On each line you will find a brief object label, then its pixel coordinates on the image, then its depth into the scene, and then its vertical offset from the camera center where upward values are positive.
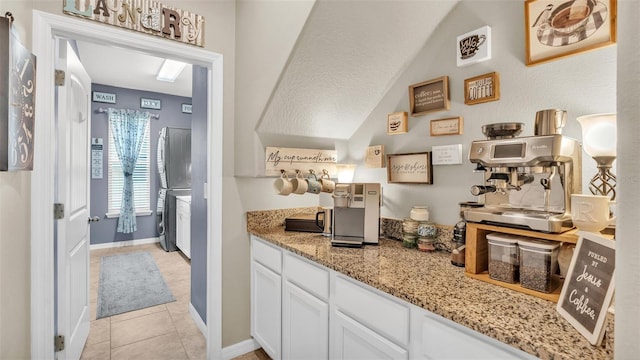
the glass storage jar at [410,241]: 1.62 -0.33
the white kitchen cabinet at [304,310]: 1.48 -0.68
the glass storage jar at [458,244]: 1.33 -0.29
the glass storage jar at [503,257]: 1.08 -0.28
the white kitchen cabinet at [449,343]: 0.83 -0.48
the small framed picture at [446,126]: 1.54 +0.27
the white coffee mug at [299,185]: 1.86 -0.04
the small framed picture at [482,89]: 1.40 +0.42
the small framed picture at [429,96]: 1.58 +0.44
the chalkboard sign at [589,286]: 0.72 -0.27
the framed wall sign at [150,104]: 5.00 +1.21
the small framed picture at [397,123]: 1.78 +0.32
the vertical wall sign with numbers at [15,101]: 1.02 +0.28
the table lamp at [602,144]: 0.98 +0.11
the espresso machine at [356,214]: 1.70 -0.20
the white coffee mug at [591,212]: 0.91 -0.10
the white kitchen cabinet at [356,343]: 1.14 -0.66
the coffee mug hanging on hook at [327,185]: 1.97 -0.04
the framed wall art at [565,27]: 1.07 +0.57
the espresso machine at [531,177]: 1.00 +0.01
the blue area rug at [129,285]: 2.88 -1.16
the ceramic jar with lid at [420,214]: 1.61 -0.18
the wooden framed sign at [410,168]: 1.69 +0.06
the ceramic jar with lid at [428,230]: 1.56 -0.26
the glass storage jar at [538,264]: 0.99 -0.28
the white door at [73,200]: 1.69 -0.14
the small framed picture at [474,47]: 1.41 +0.62
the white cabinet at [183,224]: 4.11 -0.63
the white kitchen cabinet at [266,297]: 1.83 -0.75
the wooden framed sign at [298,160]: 1.90 +0.12
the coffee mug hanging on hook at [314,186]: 1.91 -0.05
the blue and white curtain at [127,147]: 4.80 +0.48
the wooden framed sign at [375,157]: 1.93 +0.14
